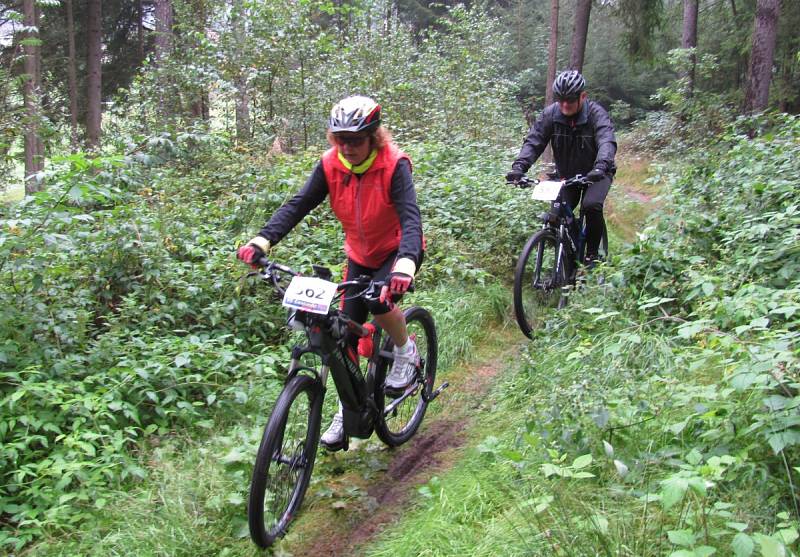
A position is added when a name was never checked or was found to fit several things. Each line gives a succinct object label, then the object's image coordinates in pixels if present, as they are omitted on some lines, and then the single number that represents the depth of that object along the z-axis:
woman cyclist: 3.36
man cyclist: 5.90
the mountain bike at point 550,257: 5.78
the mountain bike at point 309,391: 3.12
